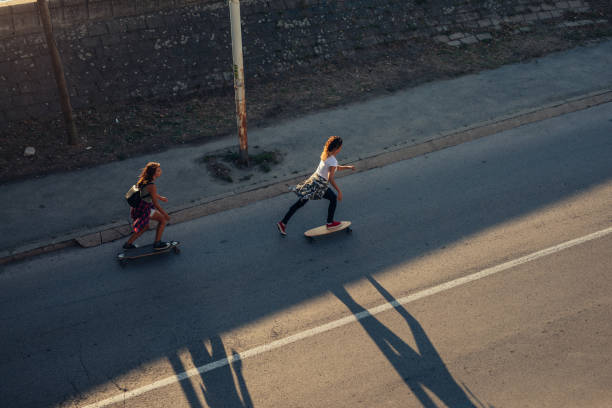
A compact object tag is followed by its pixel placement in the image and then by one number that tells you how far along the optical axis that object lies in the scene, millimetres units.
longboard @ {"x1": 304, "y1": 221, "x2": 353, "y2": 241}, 8164
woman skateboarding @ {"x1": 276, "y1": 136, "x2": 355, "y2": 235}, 7863
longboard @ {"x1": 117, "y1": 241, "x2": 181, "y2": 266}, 7763
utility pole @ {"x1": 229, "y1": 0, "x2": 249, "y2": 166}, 8781
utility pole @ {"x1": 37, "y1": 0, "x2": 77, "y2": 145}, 9531
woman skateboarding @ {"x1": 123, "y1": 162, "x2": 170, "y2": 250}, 7504
